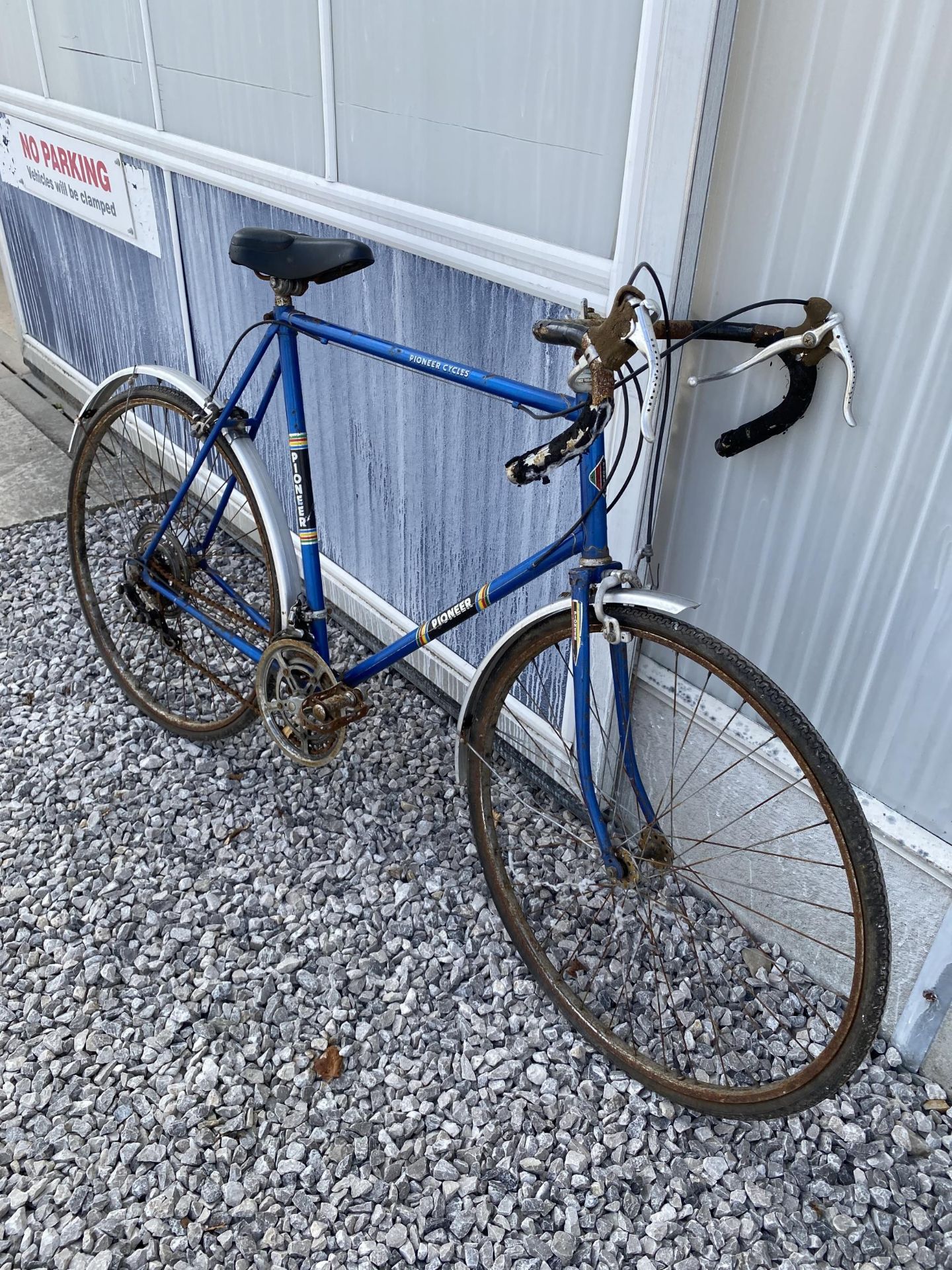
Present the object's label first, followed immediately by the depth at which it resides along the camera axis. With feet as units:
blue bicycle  5.88
